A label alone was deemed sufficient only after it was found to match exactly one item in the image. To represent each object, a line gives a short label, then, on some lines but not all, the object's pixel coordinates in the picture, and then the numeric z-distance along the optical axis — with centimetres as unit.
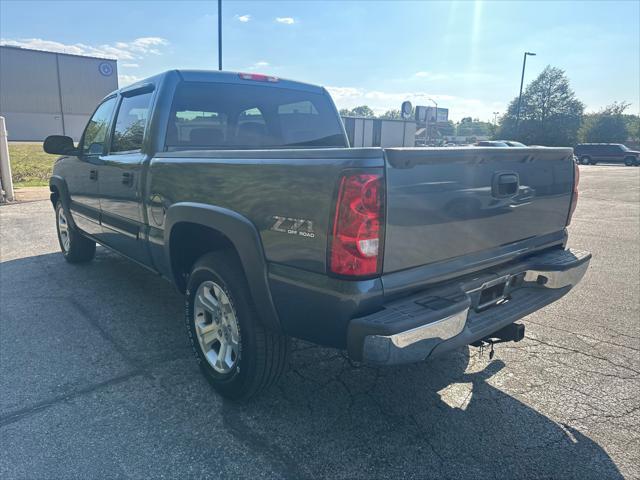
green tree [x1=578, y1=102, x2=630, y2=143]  5931
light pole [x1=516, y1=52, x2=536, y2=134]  4419
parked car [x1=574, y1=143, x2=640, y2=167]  3798
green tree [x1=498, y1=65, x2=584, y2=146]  6175
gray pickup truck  202
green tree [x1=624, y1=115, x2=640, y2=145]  6097
